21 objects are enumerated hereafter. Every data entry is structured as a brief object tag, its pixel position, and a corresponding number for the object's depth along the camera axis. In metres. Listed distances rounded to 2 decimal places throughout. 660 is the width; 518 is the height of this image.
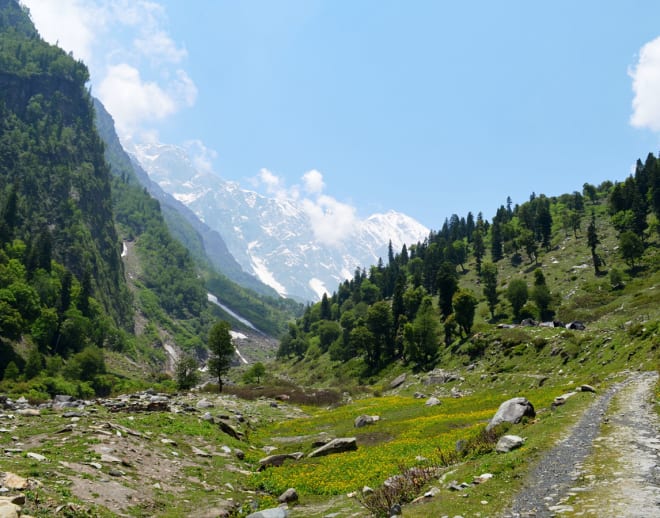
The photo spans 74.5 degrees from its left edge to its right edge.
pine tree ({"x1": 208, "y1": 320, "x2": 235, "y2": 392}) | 85.94
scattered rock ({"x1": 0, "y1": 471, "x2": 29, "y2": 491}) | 14.87
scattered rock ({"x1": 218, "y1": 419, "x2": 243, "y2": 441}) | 38.09
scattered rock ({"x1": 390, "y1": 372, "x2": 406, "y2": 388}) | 92.19
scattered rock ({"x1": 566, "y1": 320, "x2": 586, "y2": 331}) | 76.07
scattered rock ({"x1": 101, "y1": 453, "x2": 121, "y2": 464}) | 21.41
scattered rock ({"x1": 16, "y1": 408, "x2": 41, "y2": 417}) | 32.31
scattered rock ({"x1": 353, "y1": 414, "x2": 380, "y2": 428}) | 43.44
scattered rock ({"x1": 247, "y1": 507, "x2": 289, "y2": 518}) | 16.48
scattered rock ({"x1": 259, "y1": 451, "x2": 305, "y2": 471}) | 29.25
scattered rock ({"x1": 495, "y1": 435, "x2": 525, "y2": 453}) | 19.73
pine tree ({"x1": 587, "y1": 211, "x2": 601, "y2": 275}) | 132.49
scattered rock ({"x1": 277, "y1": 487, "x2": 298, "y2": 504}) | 20.80
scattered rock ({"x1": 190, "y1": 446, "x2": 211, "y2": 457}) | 28.47
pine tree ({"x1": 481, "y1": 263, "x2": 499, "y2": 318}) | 129.62
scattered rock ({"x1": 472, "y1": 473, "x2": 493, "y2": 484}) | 15.49
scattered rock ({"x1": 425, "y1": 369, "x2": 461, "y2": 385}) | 76.81
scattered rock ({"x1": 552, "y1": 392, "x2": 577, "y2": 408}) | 31.23
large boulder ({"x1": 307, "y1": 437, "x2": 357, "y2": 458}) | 31.25
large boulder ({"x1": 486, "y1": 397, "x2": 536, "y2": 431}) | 26.05
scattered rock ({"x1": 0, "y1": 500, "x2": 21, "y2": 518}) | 12.38
